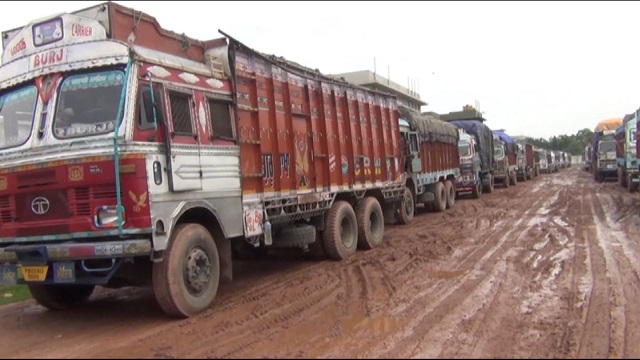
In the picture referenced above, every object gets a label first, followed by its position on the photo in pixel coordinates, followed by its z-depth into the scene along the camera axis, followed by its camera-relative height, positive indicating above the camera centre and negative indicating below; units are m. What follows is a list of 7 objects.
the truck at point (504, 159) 29.53 +0.42
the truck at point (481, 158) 22.62 +0.48
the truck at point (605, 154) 29.86 +0.22
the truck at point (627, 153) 20.03 +0.13
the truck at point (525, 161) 37.19 +0.27
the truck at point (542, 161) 51.47 +0.25
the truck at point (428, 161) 15.39 +0.38
